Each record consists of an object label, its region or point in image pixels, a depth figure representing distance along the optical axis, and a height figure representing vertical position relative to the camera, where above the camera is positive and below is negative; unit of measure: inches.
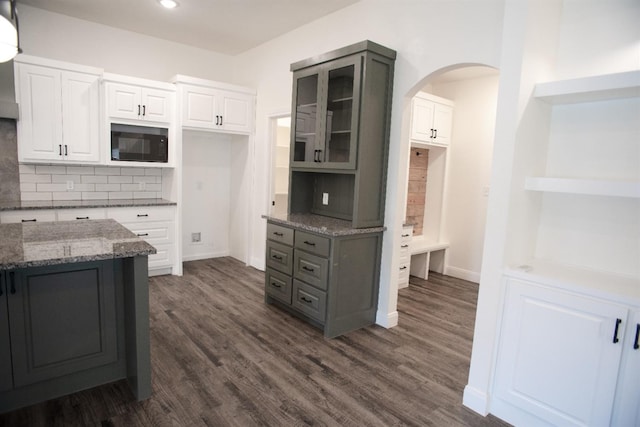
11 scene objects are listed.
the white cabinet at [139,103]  163.5 +26.8
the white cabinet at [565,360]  69.1 -36.6
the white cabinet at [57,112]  147.6 +18.9
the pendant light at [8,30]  65.2 +23.8
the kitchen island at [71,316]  79.4 -36.8
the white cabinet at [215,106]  177.9 +29.9
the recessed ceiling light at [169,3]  144.7 +63.4
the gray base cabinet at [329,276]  122.6 -37.5
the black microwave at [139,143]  167.3 +8.1
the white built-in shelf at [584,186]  69.4 -0.7
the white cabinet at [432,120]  177.0 +28.2
